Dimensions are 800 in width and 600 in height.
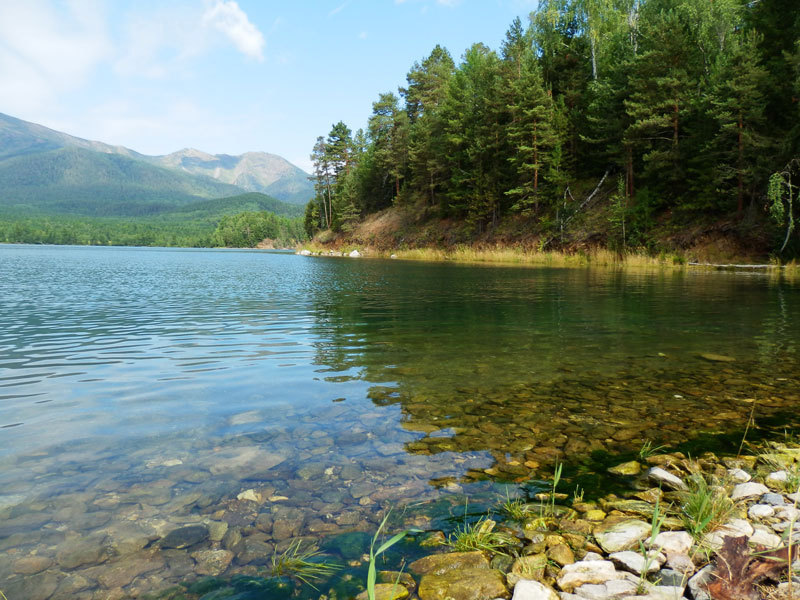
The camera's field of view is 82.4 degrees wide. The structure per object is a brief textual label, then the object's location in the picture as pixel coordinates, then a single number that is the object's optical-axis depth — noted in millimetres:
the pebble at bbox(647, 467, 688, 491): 3650
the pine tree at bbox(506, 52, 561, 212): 39406
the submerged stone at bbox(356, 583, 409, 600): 2508
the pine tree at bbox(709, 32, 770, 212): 25875
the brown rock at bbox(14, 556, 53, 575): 2732
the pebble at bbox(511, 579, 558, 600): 2344
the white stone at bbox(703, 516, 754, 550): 2768
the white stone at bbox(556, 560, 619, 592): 2488
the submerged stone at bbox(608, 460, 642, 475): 4031
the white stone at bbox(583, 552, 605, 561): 2738
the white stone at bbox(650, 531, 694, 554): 2725
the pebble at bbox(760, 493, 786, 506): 3253
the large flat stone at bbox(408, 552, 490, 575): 2740
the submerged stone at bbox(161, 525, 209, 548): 3037
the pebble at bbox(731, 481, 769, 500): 3395
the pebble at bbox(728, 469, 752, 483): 3747
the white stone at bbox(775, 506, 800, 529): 2975
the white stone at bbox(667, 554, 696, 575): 2549
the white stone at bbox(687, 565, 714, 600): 2286
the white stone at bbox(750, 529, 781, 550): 2664
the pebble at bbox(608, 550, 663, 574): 2543
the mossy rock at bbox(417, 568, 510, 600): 2498
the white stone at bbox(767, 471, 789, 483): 3646
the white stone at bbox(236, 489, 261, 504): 3578
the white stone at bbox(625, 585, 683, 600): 2305
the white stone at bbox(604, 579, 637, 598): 2361
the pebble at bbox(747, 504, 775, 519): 3094
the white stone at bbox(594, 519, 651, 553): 2850
